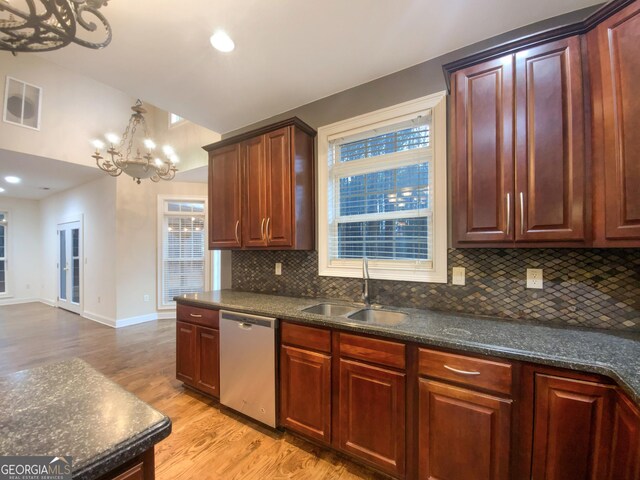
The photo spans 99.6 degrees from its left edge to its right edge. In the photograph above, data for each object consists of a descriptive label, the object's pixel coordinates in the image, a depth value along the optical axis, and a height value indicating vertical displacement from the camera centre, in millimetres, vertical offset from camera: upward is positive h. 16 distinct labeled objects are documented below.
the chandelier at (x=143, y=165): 3393 +1020
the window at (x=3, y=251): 6930 -180
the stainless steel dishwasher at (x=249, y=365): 2018 -969
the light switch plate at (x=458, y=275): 1915 -261
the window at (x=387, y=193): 2055 +398
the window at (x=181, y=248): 5473 -132
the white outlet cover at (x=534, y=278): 1687 -251
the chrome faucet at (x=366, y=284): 2186 -362
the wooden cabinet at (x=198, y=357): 2361 -1062
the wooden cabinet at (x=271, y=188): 2412 +499
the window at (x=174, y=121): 5422 +2465
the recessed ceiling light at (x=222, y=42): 1844 +1406
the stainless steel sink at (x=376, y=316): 2015 -583
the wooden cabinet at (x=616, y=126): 1243 +532
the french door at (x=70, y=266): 5945 -523
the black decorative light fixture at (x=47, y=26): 1103 +939
